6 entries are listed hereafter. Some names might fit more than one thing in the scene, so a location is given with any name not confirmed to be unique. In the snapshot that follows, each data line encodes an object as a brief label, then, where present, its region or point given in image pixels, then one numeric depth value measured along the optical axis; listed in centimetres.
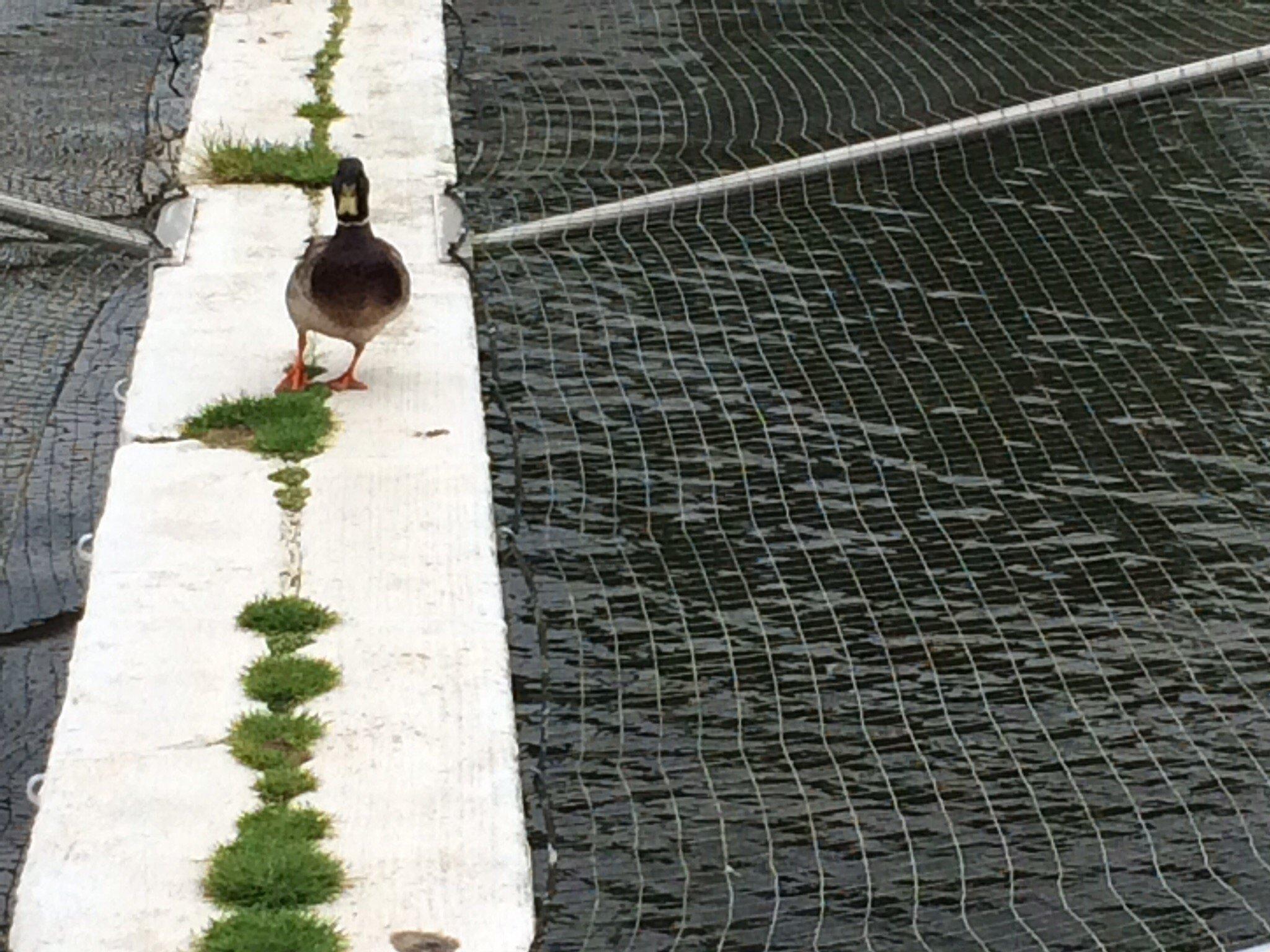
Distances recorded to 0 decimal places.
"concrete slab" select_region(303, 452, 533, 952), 493
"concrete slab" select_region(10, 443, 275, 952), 486
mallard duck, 716
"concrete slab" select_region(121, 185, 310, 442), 739
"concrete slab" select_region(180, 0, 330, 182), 983
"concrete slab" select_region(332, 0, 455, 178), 955
